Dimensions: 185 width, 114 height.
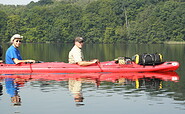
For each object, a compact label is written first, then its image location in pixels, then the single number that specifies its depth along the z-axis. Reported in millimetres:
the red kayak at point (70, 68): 20859
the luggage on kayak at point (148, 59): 21859
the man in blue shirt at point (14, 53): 20003
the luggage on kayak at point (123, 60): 21708
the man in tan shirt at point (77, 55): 20188
